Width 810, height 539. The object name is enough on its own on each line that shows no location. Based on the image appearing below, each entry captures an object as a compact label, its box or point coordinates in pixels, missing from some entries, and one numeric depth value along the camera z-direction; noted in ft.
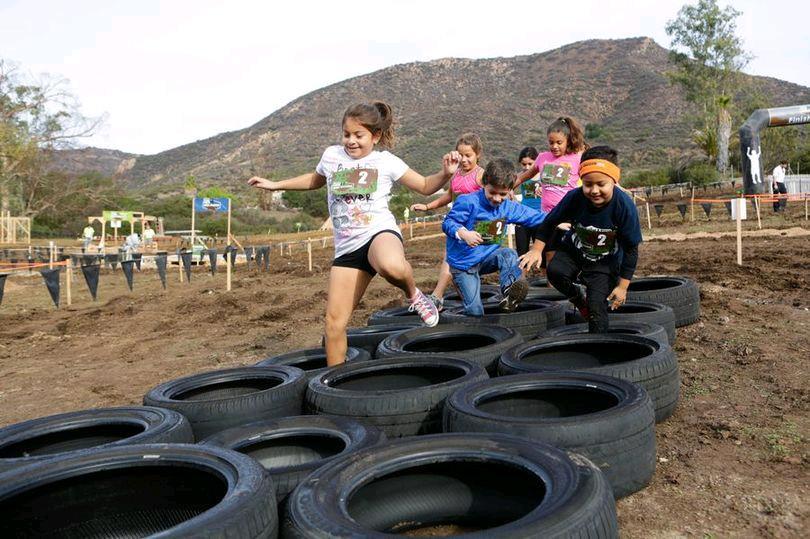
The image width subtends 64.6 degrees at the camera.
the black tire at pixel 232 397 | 12.00
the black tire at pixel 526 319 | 17.72
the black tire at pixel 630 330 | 14.67
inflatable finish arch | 90.99
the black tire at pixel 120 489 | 7.67
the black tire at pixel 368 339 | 18.03
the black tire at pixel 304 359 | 16.83
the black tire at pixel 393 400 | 11.18
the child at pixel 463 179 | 20.90
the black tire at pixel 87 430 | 10.68
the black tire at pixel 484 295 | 22.71
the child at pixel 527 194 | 25.55
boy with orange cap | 14.79
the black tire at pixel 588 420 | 9.05
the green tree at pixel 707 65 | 165.58
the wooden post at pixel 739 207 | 36.69
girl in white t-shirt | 14.32
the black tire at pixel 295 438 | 10.21
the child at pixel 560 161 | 23.22
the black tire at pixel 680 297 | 20.31
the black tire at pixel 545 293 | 22.58
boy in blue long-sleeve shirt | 18.54
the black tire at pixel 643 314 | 17.66
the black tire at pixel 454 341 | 15.06
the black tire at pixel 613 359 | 12.05
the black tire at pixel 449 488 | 6.75
